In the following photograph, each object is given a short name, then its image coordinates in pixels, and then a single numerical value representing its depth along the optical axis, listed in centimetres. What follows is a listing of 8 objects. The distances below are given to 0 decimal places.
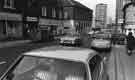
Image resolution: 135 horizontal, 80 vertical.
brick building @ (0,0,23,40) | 2200
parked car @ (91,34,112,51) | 1536
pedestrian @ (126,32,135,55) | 1227
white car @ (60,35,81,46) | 1972
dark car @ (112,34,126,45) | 2247
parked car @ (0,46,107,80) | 285
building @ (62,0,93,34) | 5094
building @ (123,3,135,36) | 4309
